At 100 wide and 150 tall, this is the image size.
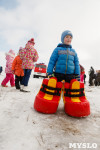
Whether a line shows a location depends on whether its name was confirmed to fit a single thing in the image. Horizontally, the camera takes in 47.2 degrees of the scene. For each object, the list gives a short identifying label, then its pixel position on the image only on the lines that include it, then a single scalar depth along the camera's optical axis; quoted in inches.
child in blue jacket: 87.5
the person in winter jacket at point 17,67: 163.3
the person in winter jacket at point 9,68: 190.2
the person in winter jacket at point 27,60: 150.5
